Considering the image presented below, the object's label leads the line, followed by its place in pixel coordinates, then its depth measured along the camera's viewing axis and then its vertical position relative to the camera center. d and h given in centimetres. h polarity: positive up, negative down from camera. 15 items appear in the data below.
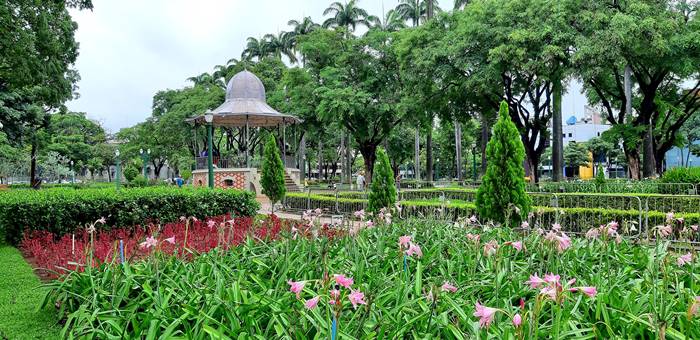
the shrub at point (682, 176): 1776 -26
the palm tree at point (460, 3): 3375 +1119
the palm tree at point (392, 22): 3372 +1059
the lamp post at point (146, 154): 4192 +221
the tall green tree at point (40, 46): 1317 +382
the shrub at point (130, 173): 3766 +49
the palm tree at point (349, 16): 3912 +1221
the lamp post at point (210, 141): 1706 +133
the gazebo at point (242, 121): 2752 +312
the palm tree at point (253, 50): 4812 +1218
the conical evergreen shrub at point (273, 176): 1794 +3
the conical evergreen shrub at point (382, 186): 1363 -30
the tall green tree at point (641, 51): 1795 +445
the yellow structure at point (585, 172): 7258 -20
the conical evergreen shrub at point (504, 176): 927 -7
